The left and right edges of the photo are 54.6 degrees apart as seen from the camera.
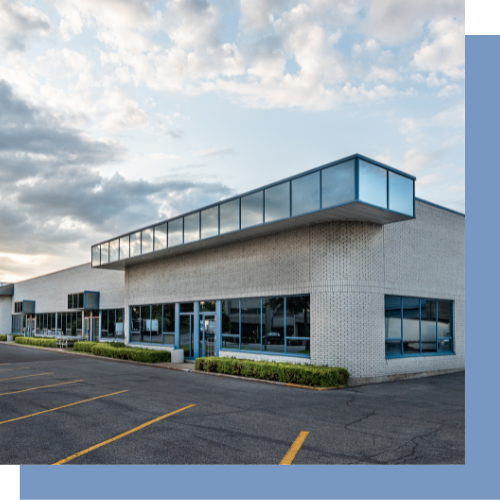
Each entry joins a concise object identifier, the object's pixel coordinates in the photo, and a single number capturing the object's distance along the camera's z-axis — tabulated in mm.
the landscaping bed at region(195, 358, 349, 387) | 15984
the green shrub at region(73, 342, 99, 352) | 32625
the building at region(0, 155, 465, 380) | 17125
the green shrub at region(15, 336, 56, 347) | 39812
